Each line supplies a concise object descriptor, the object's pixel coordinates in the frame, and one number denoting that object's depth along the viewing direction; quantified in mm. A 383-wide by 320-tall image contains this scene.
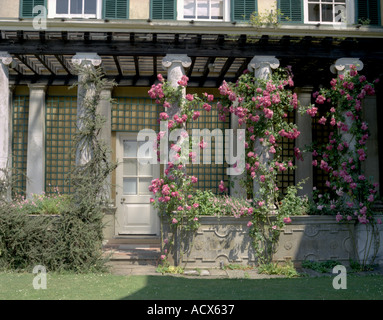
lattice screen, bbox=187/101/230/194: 10469
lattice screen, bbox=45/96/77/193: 10289
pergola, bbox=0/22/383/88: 8008
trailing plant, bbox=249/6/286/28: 9398
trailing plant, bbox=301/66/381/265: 8047
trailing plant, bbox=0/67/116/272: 7234
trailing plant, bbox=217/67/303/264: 7875
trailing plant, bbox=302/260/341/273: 7647
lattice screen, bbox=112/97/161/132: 10484
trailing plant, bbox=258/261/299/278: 7473
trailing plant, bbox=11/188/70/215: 7624
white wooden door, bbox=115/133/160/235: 10430
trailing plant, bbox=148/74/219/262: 7750
